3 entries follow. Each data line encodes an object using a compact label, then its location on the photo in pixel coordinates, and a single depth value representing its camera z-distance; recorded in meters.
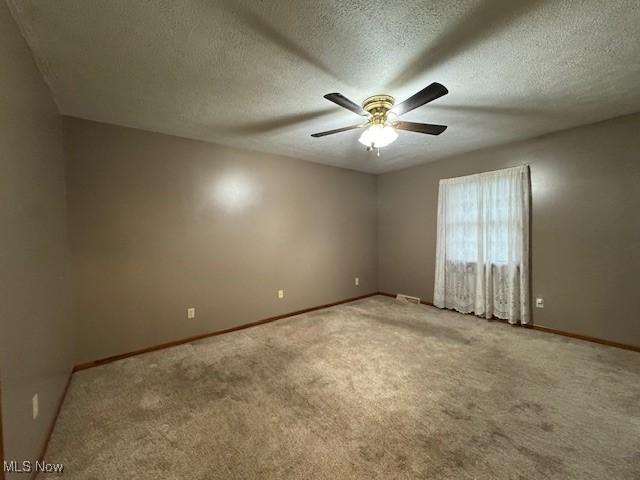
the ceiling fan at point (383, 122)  2.06
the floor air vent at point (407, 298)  4.83
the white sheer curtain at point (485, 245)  3.58
